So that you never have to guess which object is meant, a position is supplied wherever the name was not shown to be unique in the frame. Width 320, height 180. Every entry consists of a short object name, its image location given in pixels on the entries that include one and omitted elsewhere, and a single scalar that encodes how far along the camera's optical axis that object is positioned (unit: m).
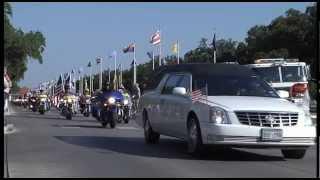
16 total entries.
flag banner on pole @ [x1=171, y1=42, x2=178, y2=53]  57.62
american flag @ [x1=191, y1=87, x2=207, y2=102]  13.67
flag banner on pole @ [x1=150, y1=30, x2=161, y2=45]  53.25
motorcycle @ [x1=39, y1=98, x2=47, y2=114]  36.37
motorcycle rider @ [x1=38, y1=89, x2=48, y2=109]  37.75
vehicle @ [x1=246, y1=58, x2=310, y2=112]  26.58
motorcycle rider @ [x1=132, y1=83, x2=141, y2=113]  33.48
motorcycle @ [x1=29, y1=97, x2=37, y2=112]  38.28
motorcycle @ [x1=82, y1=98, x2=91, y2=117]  35.02
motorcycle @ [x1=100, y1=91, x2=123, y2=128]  23.16
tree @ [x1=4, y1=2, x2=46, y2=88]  40.36
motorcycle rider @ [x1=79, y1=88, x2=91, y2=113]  36.04
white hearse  12.66
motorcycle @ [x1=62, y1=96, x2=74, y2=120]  30.55
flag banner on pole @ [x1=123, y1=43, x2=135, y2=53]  59.75
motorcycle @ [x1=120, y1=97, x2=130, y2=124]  26.55
